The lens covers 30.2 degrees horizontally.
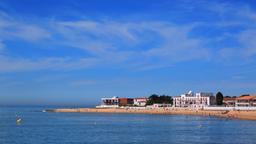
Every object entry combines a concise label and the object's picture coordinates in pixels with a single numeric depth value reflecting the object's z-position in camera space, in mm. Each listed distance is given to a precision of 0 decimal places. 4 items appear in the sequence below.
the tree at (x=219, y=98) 180625
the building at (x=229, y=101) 174000
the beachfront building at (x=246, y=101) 158250
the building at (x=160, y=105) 178825
